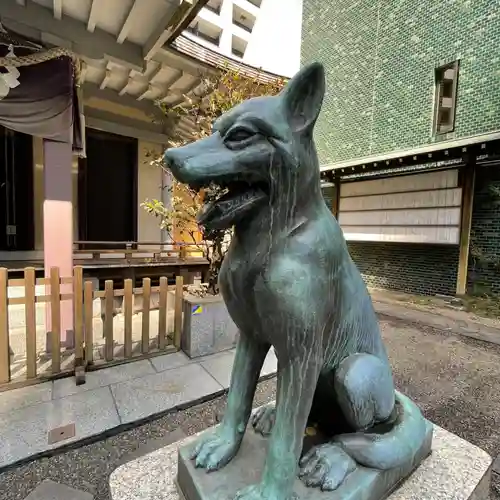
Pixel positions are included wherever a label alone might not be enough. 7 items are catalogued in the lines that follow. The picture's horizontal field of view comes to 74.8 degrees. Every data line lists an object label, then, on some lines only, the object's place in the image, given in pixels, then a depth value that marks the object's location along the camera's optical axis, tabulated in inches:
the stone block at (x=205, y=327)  169.2
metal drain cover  100.3
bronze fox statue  41.1
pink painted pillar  166.9
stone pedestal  55.9
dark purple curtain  151.6
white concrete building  1274.6
